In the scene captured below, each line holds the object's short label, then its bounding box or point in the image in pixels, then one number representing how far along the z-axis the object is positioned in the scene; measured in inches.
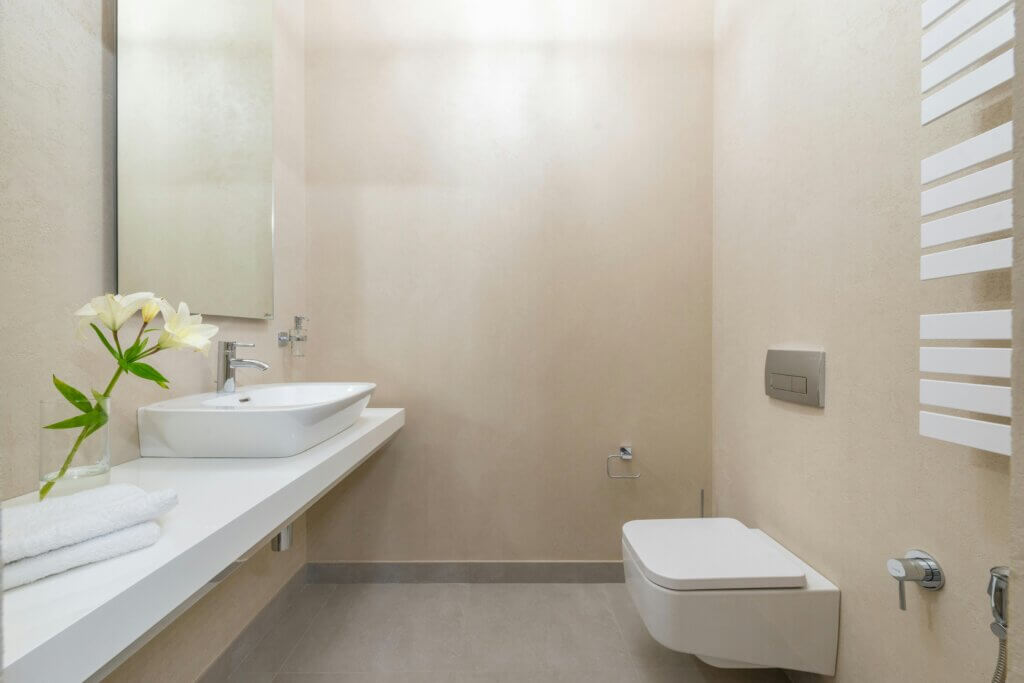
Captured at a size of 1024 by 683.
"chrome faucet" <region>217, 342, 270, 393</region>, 62.8
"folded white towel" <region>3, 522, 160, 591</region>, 26.1
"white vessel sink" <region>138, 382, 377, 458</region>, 47.3
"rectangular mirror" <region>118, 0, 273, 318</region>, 51.2
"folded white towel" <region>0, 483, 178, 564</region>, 26.6
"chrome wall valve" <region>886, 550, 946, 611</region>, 41.8
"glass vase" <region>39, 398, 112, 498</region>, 32.6
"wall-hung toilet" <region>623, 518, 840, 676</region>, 52.8
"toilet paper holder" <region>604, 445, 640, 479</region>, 86.8
